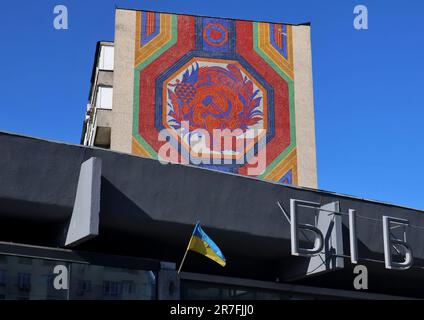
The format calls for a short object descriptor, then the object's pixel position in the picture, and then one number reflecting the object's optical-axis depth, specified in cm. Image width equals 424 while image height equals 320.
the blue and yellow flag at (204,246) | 2298
